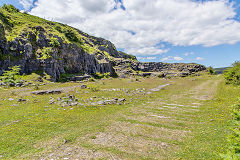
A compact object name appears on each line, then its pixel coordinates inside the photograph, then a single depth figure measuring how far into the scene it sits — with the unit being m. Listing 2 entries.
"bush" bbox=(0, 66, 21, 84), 45.98
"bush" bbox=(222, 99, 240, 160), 5.62
